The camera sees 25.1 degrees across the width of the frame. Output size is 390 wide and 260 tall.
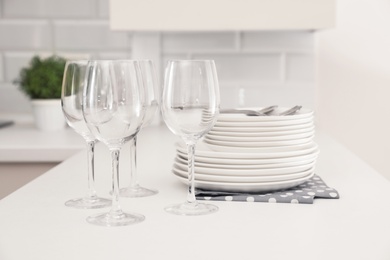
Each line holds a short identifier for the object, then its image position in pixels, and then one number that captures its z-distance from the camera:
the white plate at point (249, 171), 1.36
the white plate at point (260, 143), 1.43
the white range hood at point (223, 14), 2.14
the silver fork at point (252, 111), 1.57
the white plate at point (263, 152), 1.36
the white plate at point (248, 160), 1.36
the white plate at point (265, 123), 1.43
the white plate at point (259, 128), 1.43
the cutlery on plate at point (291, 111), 1.55
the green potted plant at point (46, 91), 2.47
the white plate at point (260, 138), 1.43
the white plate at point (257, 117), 1.44
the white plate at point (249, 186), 1.36
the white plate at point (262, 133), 1.44
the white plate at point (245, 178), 1.36
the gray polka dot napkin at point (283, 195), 1.34
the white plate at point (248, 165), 1.37
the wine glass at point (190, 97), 1.24
